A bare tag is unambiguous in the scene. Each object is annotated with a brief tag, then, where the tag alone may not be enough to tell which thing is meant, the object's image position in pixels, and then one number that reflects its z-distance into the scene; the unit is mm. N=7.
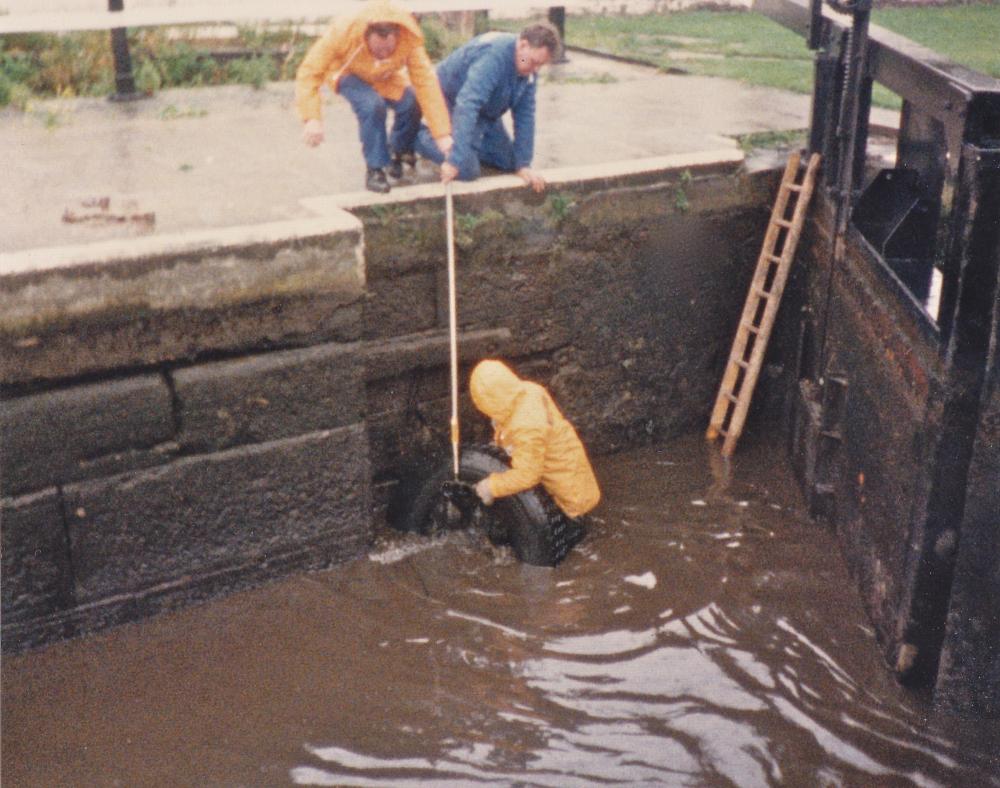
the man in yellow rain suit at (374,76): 6199
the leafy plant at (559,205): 6582
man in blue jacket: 6395
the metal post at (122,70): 8789
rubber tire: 6070
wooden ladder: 6996
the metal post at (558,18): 10477
